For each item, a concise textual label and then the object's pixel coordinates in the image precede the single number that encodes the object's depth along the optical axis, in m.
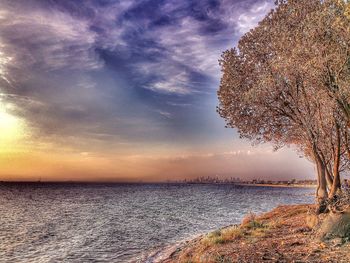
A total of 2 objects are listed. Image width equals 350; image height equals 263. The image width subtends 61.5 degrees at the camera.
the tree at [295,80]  17.05
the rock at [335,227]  14.69
